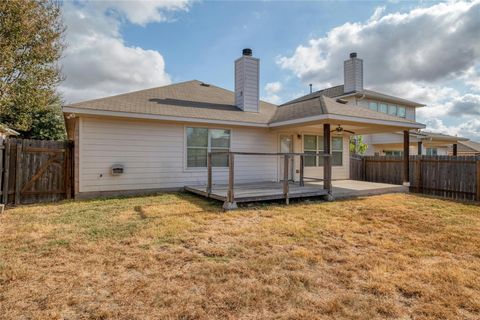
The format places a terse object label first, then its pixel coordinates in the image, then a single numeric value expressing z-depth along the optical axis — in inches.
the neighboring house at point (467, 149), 1043.9
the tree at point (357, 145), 652.1
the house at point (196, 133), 301.6
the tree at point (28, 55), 274.4
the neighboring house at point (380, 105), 638.5
